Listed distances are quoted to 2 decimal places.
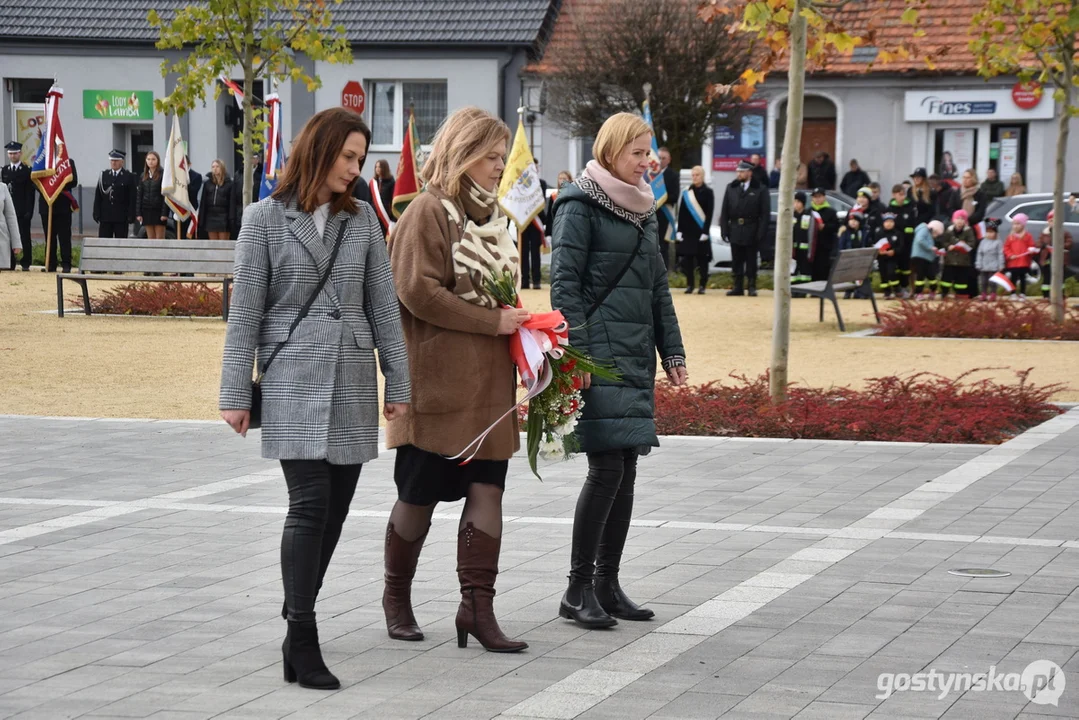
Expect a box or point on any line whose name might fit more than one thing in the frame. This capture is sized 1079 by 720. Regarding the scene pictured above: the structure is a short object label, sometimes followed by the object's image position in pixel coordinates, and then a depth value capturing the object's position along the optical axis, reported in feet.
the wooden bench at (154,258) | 63.05
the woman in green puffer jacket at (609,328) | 19.24
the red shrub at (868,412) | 35.22
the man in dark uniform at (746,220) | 80.23
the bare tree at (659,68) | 101.19
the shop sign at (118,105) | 125.90
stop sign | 92.27
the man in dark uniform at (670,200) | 86.22
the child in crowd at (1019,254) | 76.79
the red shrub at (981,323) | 58.65
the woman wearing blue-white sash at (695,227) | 82.12
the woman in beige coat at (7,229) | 60.75
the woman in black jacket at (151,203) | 90.38
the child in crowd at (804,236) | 81.05
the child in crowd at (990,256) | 76.02
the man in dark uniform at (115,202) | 93.86
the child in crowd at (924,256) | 76.64
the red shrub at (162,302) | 65.72
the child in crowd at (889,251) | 79.00
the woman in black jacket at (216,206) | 86.07
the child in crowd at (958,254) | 74.49
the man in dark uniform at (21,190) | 94.04
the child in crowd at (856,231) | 83.87
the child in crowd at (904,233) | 79.30
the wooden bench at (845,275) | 62.85
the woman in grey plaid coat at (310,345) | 16.61
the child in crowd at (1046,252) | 78.18
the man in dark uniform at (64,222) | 88.79
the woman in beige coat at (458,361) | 17.85
